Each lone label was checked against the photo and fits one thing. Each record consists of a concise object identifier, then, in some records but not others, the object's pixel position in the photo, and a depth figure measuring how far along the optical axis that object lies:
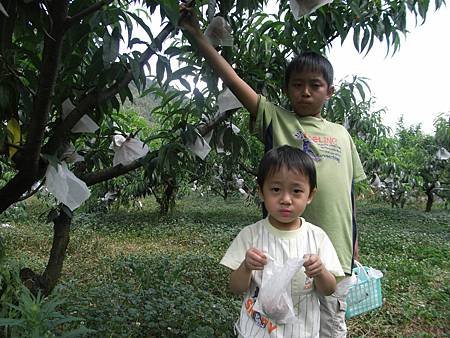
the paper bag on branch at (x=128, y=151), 1.96
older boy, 1.36
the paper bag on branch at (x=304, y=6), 1.13
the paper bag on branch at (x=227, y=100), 1.63
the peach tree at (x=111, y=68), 1.11
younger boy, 1.16
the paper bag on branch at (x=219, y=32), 1.34
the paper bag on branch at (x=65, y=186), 1.49
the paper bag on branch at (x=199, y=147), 1.87
